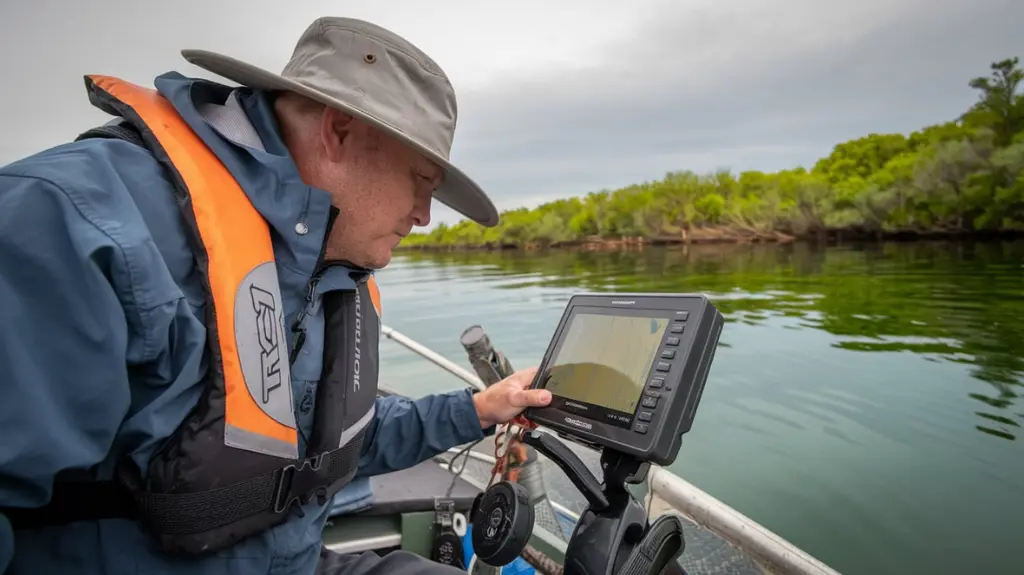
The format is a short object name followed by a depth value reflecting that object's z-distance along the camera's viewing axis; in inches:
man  31.7
